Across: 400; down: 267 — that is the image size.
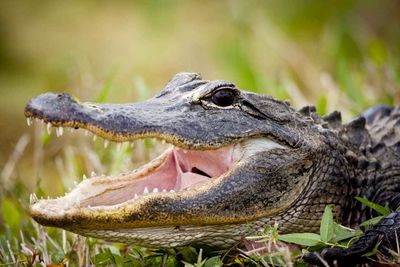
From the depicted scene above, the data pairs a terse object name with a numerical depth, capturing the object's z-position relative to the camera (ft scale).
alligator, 21.71
